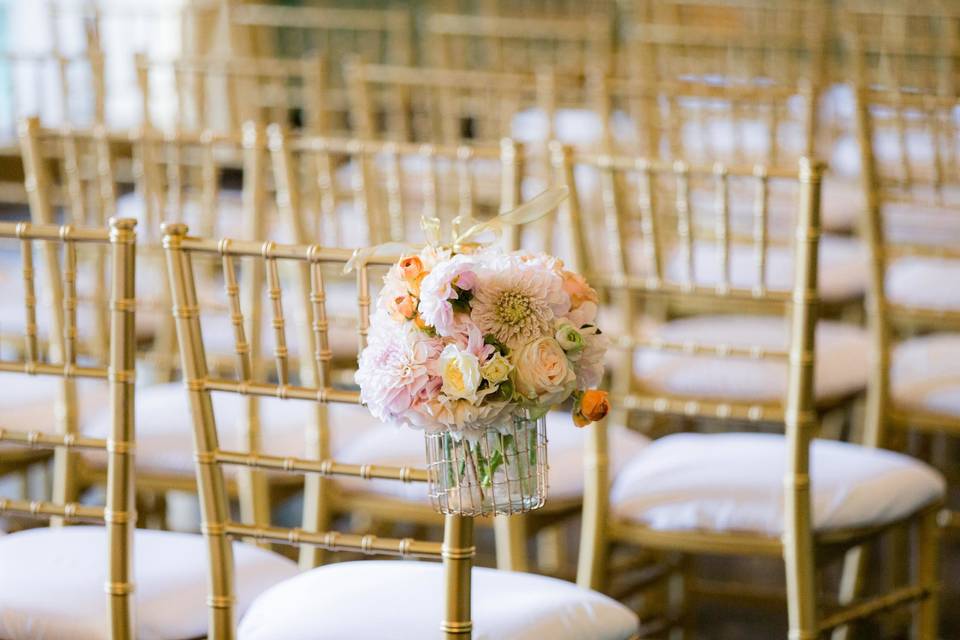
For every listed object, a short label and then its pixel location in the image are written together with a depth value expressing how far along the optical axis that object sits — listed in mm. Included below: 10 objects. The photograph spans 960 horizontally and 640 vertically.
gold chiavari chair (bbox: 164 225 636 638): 3190
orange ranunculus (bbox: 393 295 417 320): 3066
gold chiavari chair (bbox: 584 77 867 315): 4601
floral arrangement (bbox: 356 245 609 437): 3037
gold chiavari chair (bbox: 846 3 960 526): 4140
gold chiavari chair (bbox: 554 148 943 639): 3621
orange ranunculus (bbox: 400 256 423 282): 3074
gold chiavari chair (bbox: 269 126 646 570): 3854
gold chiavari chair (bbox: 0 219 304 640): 3298
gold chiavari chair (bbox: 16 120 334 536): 3970
